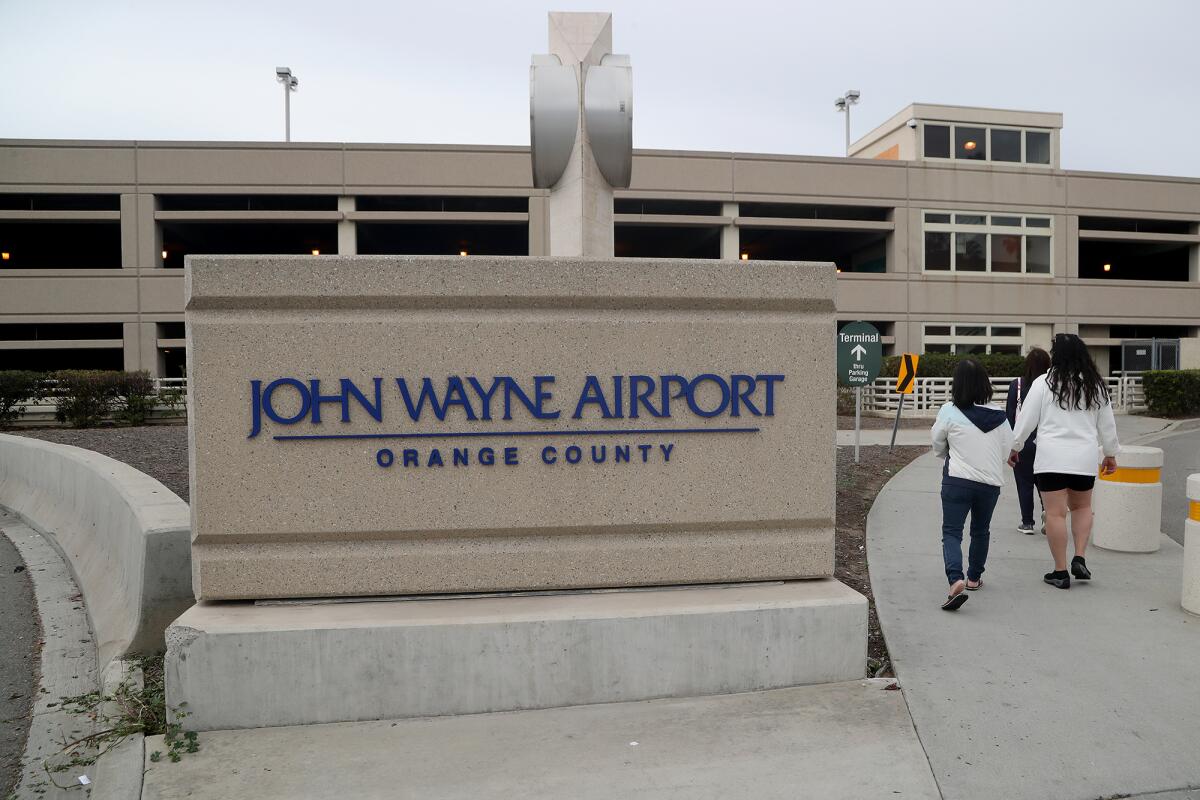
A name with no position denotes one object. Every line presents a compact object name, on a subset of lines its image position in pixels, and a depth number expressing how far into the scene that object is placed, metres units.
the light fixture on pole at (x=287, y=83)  33.66
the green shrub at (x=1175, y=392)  24.25
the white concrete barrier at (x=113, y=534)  5.00
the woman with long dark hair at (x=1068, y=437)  5.84
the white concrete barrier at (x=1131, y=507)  7.15
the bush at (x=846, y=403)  25.42
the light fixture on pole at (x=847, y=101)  38.34
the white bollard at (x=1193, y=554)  5.34
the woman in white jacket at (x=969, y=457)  5.53
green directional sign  13.06
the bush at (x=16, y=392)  18.16
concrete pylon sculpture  5.82
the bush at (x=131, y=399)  19.23
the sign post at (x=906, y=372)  14.01
